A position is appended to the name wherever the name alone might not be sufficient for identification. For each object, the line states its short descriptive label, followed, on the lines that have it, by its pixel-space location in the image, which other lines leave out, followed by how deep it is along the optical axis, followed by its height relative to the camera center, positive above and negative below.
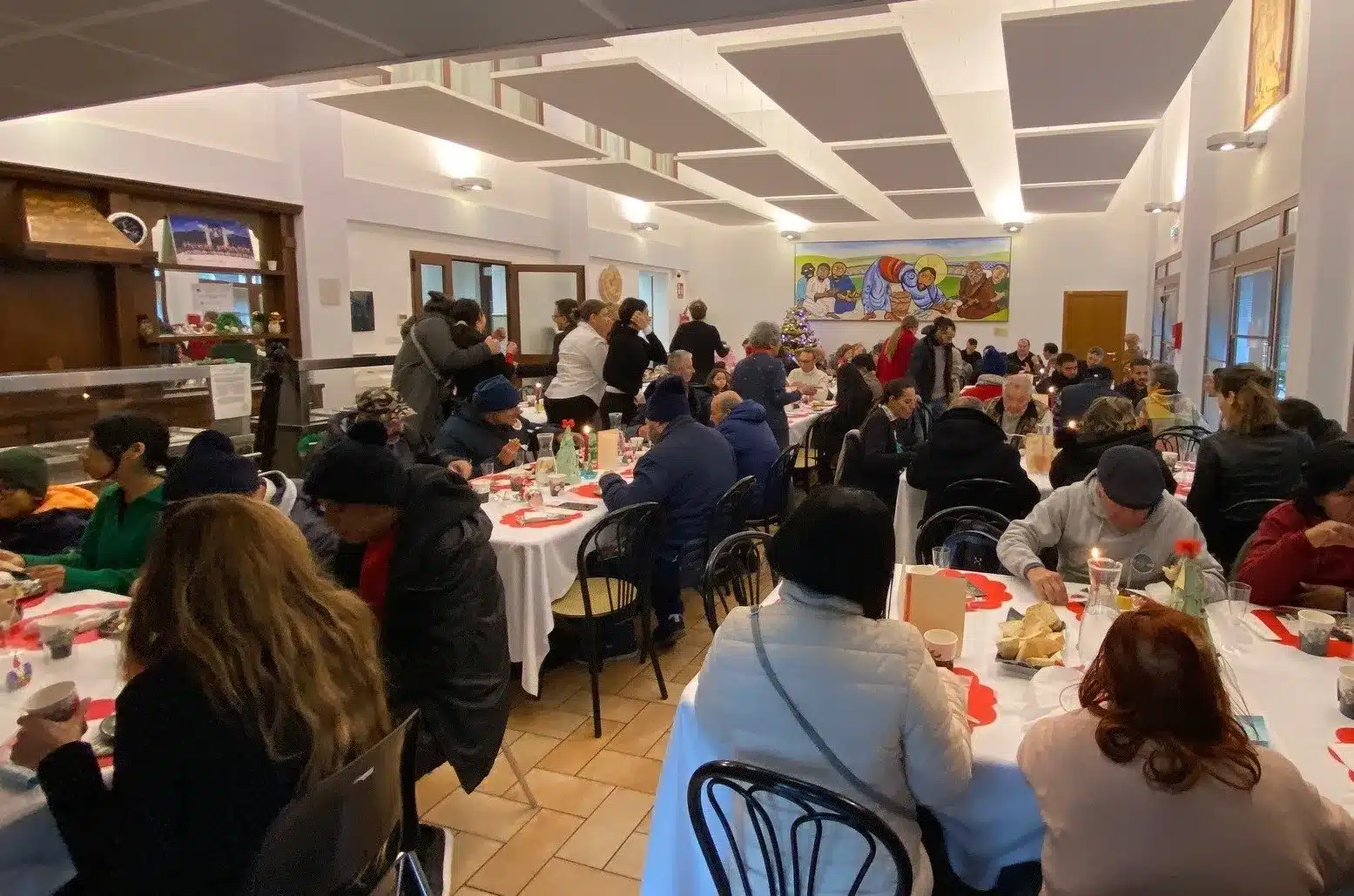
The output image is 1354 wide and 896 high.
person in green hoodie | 2.71 -0.52
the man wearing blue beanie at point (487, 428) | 4.41 -0.44
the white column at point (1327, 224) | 4.29 +0.60
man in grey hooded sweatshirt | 2.44 -0.58
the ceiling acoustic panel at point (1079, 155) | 7.36 +1.76
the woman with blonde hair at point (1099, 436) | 3.52 -0.39
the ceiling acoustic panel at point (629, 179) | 8.99 +1.86
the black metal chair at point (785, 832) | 1.37 -0.84
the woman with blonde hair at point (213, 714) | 1.31 -0.59
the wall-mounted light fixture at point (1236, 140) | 5.31 +1.26
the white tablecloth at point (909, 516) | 4.27 -0.87
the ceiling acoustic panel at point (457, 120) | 6.30 +1.83
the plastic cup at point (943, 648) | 1.95 -0.70
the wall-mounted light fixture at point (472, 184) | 8.97 +1.69
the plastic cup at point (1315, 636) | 2.03 -0.70
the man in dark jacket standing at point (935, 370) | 7.60 -0.25
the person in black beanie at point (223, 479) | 2.49 -0.39
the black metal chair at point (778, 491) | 4.86 -0.86
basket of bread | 1.97 -0.72
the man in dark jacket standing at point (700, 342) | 7.65 +0.01
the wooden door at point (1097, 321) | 13.26 +0.32
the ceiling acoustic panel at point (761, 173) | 8.49 +1.81
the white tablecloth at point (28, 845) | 1.46 -0.87
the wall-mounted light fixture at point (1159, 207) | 9.09 +1.48
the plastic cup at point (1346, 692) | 1.74 -0.72
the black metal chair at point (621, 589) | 3.31 -1.00
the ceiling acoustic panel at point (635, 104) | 5.71 +1.79
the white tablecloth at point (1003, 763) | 1.60 -0.79
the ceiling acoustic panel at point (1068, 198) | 10.16 +1.82
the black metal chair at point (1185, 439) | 5.28 -0.62
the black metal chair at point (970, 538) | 3.00 -0.70
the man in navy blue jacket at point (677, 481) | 3.72 -0.61
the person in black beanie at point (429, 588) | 2.09 -0.62
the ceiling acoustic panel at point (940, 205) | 10.73 +1.83
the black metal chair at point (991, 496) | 3.61 -0.66
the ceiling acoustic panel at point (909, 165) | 7.85 +1.76
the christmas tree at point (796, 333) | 11.36 +0.13
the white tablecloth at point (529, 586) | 3.22 -0.92
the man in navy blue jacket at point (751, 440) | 4.72 -0.54
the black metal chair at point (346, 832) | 1.29 -0.80
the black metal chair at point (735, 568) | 2.72 -0.85
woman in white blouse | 6.39 -0.20
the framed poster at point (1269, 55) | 5.20 +1.85
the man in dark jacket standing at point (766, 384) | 6.36 -0.31
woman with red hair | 1.23 -0.67
